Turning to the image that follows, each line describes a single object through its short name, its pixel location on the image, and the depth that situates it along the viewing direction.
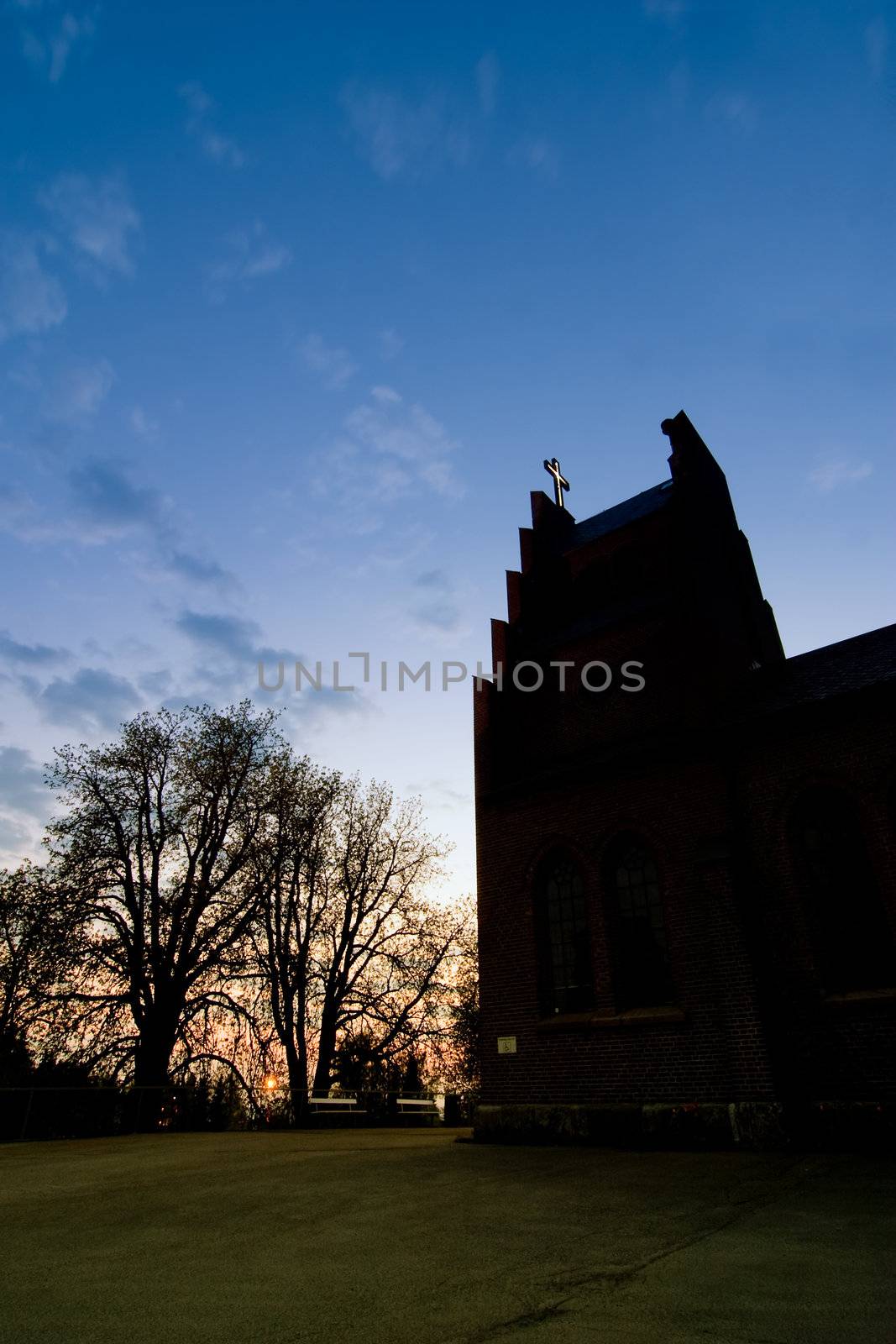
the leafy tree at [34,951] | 17.62
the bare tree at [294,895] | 23.64
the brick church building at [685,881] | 10.73
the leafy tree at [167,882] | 19.59
